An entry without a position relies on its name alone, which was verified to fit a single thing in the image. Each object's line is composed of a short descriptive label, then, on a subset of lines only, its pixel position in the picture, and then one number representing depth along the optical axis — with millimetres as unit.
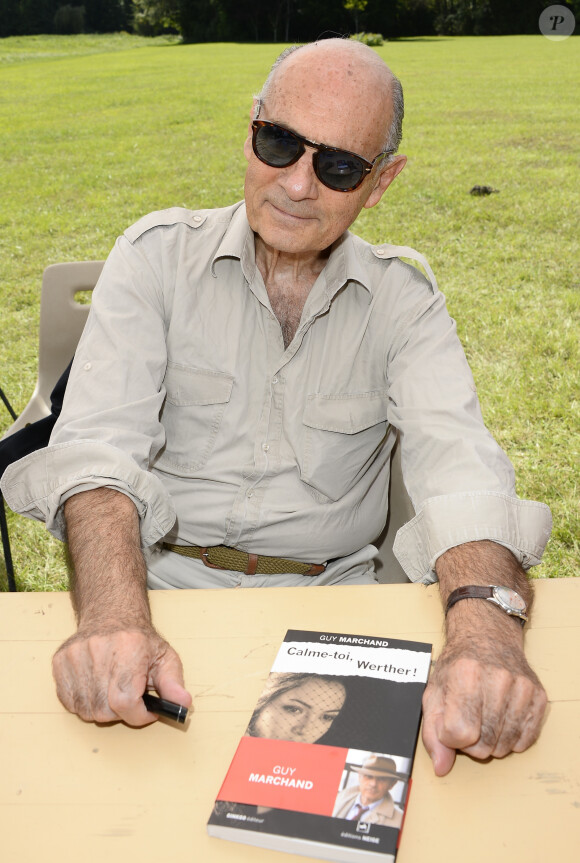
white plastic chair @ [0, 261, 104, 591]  2769
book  967
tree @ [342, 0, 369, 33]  28212
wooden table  981
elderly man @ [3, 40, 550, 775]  1710
